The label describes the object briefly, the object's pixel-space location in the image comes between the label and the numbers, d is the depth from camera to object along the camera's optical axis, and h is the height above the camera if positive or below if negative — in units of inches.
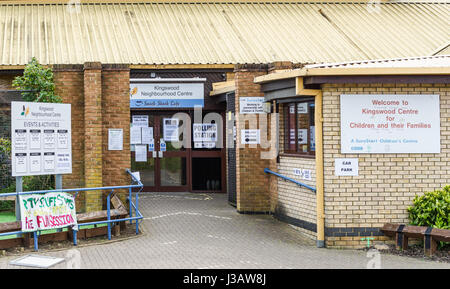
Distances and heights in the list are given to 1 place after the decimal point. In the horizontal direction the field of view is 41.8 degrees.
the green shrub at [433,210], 394.3 -48.6
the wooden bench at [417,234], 378.3 -63.0
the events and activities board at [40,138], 396.2 +3.4
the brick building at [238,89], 409.7 +42.7
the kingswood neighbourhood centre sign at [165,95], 692.7 +54.9
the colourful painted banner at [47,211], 379.6 -45.3
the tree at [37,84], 494.0 +50.0
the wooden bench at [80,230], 384.2 -62.9
